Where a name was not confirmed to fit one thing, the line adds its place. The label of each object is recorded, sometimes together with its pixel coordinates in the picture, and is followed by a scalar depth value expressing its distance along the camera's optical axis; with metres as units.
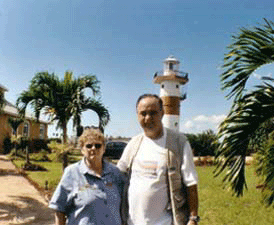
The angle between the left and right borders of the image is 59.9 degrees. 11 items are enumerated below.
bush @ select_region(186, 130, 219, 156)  18.35
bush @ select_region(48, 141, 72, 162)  7.29
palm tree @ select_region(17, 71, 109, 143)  7.20
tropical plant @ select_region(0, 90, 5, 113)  10.99
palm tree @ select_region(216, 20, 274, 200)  2.93
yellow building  18.76
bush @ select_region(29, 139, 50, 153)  19.38
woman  1.93
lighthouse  22.60
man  1.92
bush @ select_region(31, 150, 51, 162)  15.49
